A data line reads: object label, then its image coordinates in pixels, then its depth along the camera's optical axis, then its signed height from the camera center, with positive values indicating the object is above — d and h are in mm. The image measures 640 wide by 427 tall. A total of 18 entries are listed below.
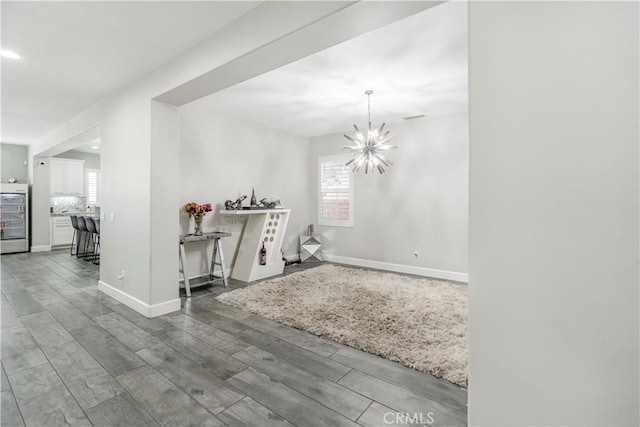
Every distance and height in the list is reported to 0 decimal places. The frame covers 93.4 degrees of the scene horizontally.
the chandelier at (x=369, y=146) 4395 +989
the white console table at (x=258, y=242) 4922 -483
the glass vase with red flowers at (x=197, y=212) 4449 +29
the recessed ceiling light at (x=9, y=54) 2812 +1525
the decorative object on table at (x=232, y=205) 4996 +147
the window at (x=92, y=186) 8688 +827
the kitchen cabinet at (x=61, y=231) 7758 -439
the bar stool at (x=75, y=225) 6760 -247
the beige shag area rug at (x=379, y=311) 2510 -1113
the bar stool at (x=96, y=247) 6193 -719
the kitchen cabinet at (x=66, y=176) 7768 +1013
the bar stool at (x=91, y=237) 6066 -507
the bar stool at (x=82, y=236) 6484 -490
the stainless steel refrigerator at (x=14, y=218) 6945 -80
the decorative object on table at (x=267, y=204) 5375 +175
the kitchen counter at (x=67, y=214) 7804 +8
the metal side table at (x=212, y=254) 4078 -593
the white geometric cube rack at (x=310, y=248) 6391 -735
